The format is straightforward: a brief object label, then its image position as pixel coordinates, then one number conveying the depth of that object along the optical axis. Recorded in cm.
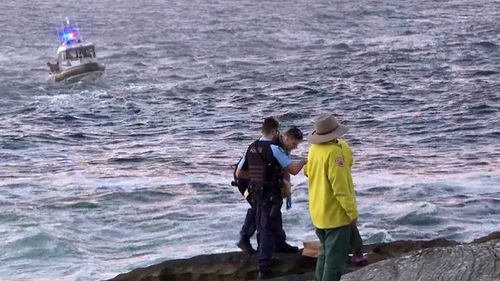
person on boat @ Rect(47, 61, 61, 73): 7244
